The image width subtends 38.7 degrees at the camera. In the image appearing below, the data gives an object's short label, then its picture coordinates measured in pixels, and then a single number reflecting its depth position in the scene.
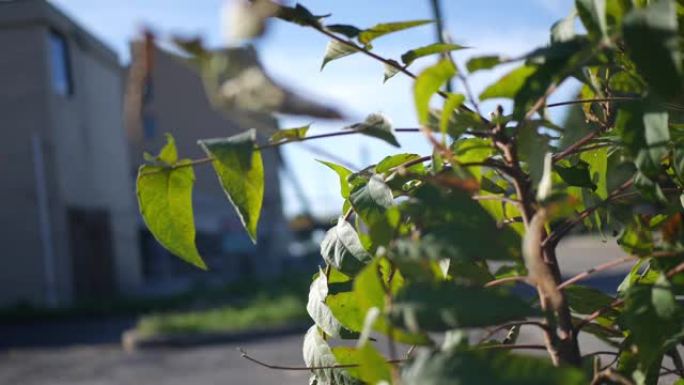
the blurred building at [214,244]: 22.48
